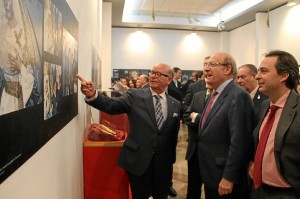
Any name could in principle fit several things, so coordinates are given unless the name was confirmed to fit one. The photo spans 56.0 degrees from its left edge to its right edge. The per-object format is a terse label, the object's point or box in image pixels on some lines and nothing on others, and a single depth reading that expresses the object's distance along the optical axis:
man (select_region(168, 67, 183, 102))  5.03
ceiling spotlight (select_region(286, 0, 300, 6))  7.28
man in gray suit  1.55
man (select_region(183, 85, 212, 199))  2.41
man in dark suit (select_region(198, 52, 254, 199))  1.92
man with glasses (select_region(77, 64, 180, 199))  2.38
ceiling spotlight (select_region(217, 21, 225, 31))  10.04
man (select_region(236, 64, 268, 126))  2.82
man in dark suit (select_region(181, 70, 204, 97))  6.72
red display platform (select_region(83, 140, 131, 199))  2.61
